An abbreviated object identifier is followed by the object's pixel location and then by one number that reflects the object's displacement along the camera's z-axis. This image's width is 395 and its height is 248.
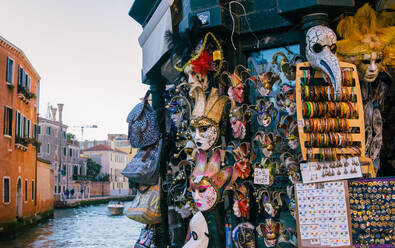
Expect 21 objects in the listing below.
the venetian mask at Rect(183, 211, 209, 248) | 5.24
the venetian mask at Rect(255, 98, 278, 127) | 5.08
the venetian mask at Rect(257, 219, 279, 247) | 4.86
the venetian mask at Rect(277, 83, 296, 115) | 4.65
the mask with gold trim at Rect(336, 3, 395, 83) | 4.48
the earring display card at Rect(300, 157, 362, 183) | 4.14
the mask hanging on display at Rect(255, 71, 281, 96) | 5.13
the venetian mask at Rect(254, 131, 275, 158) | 4.98
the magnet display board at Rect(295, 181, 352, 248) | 4.07
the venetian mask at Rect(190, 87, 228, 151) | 5.28
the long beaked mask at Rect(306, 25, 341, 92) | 4.13
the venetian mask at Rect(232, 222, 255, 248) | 5.07
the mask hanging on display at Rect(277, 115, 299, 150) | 4.63
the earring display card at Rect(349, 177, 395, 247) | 4.00
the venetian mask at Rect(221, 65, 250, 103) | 5.33
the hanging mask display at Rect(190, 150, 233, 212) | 5.11
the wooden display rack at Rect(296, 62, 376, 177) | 4.18
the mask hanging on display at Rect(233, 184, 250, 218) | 5.10
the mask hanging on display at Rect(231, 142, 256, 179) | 5.18
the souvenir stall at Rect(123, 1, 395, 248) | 4.15
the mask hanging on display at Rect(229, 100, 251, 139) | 5.25
